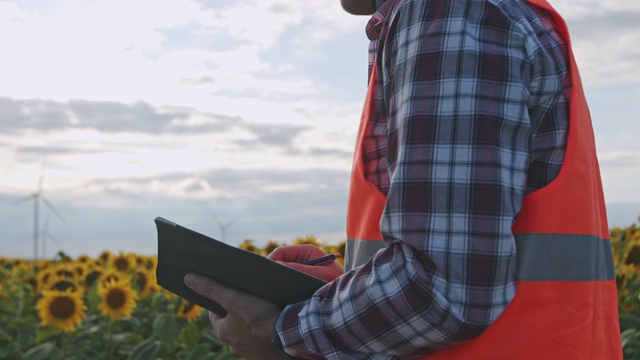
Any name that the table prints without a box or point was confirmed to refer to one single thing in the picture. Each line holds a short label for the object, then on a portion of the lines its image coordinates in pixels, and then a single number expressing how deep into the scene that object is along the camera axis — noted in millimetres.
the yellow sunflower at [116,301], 5767
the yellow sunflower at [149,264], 7963
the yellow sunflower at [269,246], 7308
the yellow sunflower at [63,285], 6498
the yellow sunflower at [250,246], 7480
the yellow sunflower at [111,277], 6389
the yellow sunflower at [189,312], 5566
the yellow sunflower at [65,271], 7389
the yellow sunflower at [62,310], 5648
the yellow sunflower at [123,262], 7984
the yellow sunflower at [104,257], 8380
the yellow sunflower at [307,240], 7234
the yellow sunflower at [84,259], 8531
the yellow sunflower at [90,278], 7086
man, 1742
